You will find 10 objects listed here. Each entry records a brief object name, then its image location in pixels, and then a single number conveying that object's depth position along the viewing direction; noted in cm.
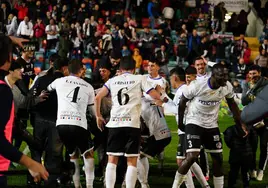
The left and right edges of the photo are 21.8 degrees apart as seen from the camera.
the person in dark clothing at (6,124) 524
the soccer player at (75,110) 988
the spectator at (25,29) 2858
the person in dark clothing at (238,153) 1096
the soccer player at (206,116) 964
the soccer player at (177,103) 1007
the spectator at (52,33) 2852
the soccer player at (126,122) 962
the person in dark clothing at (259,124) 1139
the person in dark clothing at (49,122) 1038
